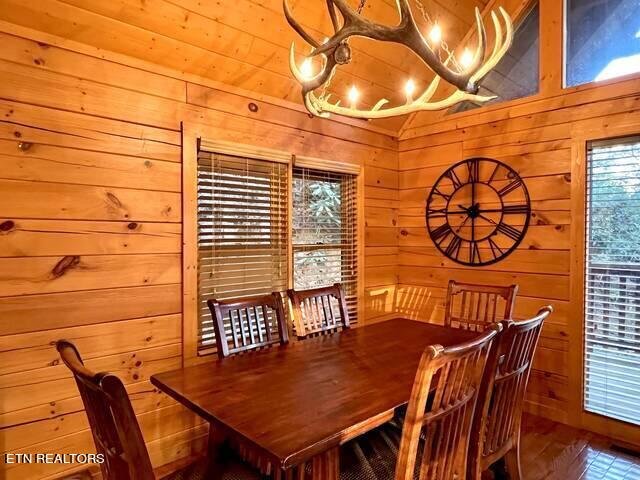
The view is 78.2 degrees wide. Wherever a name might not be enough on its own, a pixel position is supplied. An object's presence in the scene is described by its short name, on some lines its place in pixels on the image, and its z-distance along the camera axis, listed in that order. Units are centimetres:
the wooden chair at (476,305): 245
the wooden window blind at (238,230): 249
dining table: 117
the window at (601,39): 254
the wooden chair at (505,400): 153
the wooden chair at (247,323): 190
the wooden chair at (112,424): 88
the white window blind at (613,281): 250
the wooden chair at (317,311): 224
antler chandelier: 144
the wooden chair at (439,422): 113
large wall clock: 302
